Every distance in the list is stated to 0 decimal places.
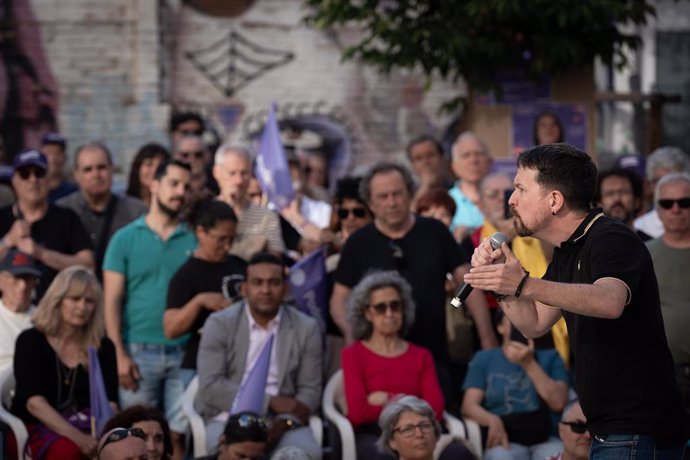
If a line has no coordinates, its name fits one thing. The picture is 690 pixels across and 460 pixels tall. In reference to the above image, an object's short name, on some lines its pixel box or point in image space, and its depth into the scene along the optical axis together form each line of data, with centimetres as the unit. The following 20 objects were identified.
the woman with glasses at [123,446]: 1039
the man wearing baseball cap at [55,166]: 1659
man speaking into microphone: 746
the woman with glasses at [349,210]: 1456
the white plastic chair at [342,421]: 1233
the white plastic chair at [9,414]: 1184
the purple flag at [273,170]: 1550
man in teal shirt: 1332
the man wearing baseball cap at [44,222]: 1402
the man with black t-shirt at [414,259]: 1326
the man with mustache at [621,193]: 1473
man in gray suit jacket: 1263
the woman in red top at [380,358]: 1253
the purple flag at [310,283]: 1379
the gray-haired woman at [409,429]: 1168
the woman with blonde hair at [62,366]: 1198
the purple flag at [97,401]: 1201
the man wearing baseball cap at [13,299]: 1296
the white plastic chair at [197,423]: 1237
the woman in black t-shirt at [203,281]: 1322
